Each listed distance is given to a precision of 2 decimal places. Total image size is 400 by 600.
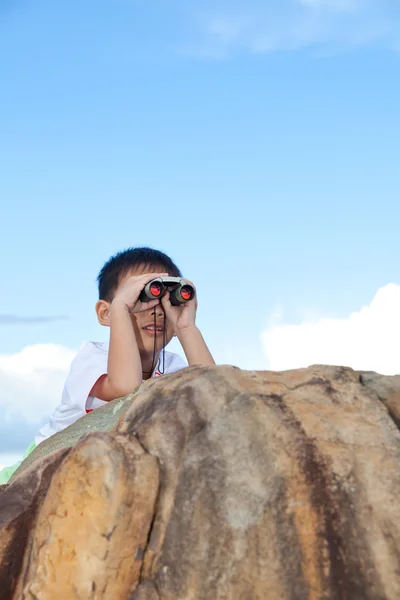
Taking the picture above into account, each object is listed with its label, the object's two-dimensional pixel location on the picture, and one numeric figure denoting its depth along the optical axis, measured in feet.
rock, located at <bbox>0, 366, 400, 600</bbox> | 8.39
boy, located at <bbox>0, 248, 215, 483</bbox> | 10.61
